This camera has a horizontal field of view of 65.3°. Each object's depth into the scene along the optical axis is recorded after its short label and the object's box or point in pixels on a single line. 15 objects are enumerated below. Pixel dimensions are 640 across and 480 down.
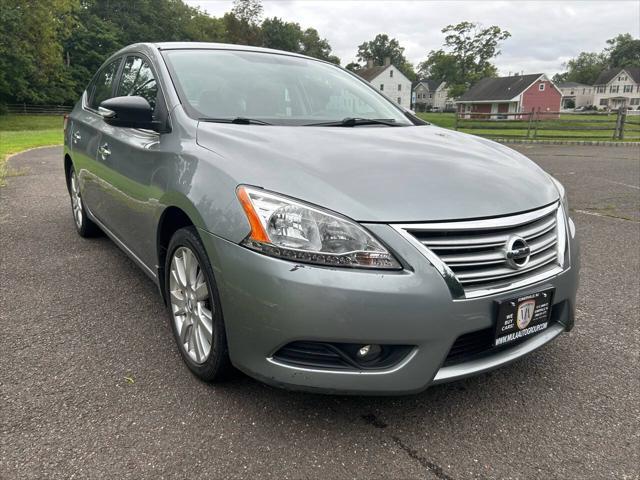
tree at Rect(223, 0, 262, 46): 64.81
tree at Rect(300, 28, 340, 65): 86.44
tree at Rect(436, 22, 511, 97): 66.06
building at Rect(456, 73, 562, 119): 56.69
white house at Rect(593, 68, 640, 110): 84.56
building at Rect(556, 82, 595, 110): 96.06
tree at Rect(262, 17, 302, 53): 78.81
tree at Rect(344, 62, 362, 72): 98.06
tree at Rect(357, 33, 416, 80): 108.12
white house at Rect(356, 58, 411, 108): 67.54
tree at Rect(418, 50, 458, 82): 68.12
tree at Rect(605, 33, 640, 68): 105.31
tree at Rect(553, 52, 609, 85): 107.56
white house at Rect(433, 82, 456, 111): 89.99
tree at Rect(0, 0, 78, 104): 31.58
